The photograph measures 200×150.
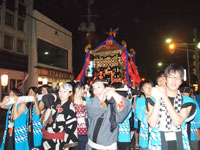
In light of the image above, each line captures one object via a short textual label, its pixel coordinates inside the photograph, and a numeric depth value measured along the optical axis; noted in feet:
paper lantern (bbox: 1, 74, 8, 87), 40.69
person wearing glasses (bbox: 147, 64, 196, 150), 6.62
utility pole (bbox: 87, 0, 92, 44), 45.19
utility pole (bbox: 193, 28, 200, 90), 37.60
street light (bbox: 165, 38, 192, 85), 35.63
